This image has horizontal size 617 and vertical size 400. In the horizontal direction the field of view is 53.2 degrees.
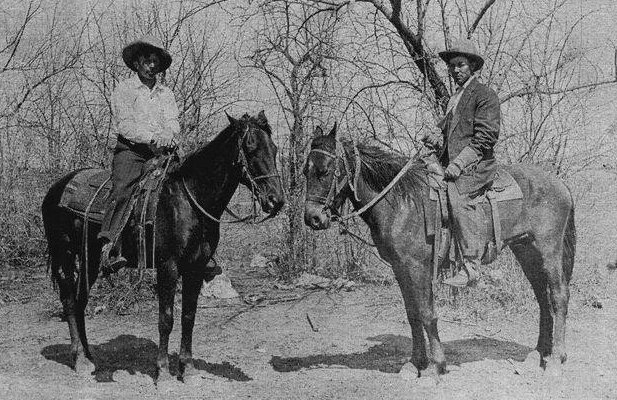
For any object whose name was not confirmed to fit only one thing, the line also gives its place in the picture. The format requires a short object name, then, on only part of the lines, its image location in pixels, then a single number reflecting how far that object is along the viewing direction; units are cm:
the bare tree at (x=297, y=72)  962
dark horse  540
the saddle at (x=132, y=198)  591
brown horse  556
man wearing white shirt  598
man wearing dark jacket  586
